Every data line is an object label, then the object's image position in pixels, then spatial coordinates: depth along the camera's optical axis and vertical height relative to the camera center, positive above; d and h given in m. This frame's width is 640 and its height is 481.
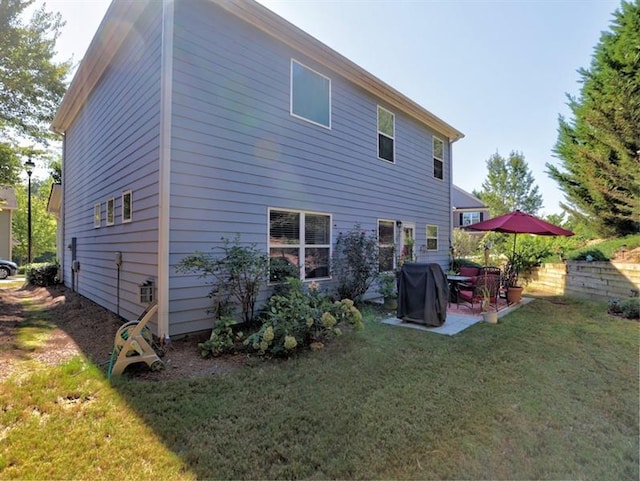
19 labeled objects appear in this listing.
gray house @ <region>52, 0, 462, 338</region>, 4.75 +1.77
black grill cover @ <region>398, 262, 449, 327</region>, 5.58 -0.94
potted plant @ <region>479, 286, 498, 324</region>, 5.88 -1.32
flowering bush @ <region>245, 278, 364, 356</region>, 4.11 -1.11
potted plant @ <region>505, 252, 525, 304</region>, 7.74 -0.98
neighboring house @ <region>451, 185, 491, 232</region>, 28.67 +2.85
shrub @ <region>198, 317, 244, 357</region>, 4.19 -1.34
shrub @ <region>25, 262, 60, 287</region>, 11.24 -1.19
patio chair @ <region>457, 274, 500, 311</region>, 6.68 -1.09
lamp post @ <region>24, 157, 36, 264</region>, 12.52 +3.03
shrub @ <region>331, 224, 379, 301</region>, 7.06 -0.51
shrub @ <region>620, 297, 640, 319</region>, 6.07 -1.27
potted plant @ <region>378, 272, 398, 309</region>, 7.27 -1.12
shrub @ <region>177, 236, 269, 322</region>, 4.72 -0.48
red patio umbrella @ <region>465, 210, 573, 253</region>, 7.24 +0.36
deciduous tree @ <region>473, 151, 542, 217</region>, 30.50 +5.01
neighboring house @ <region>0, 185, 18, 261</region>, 19.52 +0.55
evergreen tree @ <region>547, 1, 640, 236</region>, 8.99 +3.26
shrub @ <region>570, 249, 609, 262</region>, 8.82 -0.39
